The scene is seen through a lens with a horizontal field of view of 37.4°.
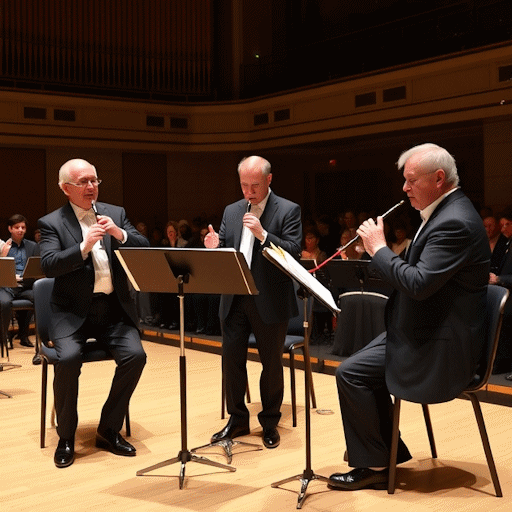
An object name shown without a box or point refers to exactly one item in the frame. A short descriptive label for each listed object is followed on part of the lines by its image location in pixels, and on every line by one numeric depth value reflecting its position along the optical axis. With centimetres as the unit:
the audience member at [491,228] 593
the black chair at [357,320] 553
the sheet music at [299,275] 270
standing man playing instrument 368
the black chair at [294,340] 407
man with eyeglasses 351
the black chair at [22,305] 658
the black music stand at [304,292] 271
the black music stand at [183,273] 299
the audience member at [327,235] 789
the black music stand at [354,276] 543
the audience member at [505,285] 487
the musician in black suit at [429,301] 282
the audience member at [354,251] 654
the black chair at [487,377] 292
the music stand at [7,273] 483
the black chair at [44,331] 372
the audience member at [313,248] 692
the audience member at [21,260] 684
